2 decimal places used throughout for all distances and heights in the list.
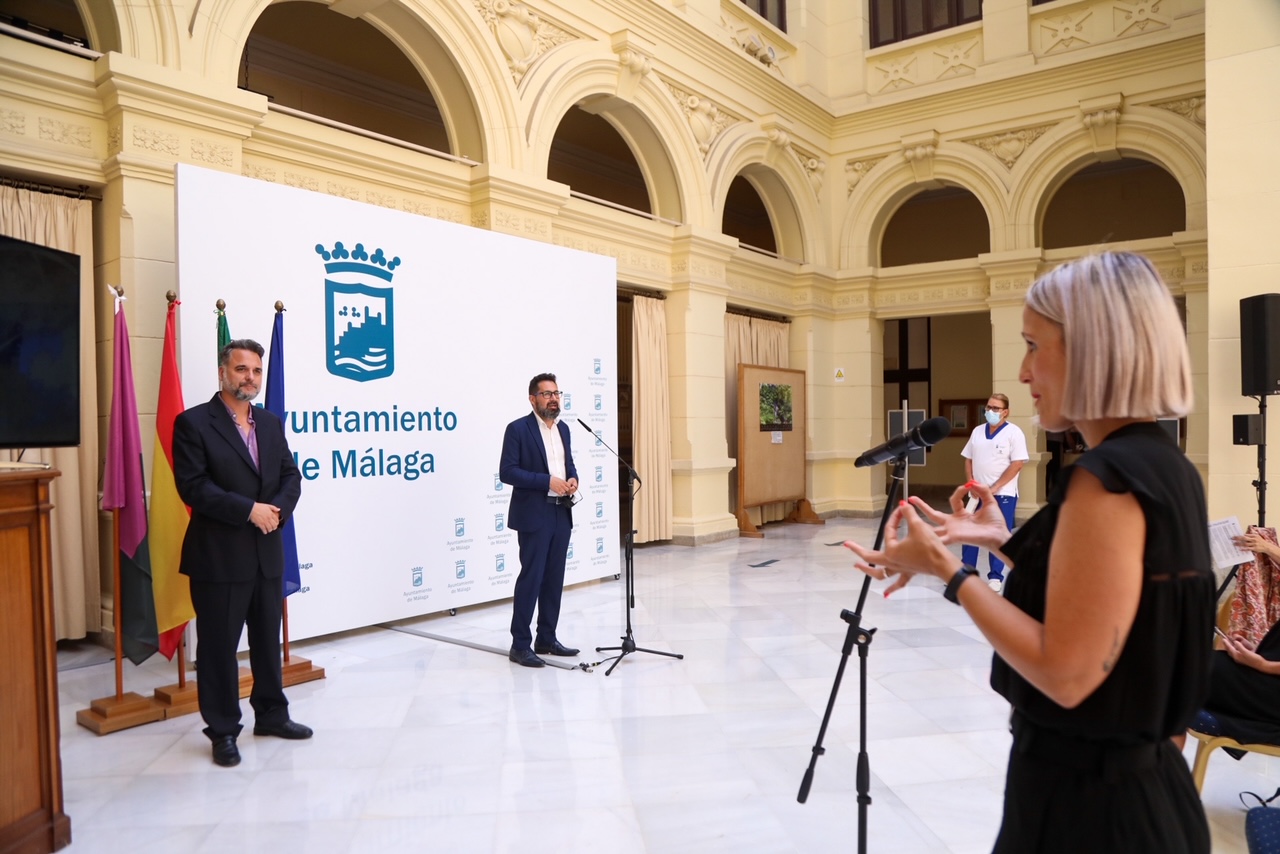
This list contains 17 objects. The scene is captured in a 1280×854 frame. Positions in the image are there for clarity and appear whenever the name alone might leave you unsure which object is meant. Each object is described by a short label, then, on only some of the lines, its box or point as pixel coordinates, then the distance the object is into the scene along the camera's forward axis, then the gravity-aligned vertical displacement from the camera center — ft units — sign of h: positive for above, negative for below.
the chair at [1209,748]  8.44 -3.71
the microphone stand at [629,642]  14.53 -4.29
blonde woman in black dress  3.26 -0.78
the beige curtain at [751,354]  32.09 +2.75
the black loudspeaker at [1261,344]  16.88 +1.41
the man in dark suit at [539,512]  14.96 -1.76
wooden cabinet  7.98 -2.61
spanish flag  12.10 -1.82
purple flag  12.05 -0.50
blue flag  13.66 +0.54
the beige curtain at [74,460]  14.60 -0.59
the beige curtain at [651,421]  27.61 -0.05
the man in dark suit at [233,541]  10.80 -1.61
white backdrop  14.52 +1.34
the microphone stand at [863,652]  6.85 -2.25
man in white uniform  21.17 -1.12
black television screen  9.09 +1.01
